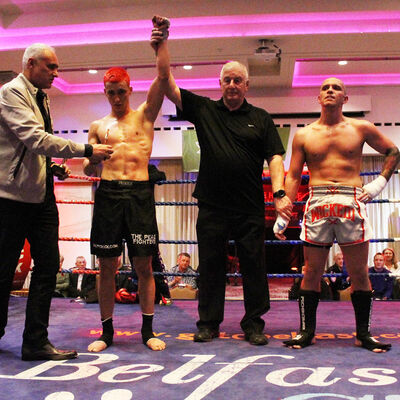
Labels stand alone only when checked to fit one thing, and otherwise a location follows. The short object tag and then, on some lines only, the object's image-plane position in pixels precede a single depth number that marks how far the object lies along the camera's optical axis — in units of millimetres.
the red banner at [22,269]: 4215
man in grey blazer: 1966
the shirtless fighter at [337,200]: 2217
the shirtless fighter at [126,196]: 2262
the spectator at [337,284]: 4844
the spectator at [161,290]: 3590
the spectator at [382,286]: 4539
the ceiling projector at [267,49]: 5511
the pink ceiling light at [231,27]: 5266
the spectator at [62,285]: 5054
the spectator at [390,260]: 5786
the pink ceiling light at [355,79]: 7246
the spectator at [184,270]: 5062
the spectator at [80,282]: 4907
